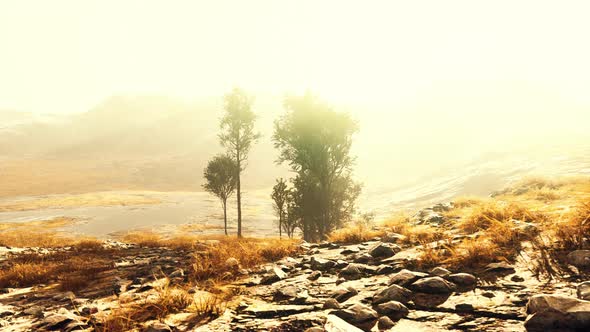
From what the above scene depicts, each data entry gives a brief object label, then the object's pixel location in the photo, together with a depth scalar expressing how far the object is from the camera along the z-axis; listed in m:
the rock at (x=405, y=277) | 4.57
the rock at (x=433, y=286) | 4.19
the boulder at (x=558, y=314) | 2.69
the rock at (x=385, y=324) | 3.45
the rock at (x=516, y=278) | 4.11
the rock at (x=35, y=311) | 5.99
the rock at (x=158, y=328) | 3.70
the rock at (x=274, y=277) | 5.98
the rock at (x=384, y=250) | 6.81
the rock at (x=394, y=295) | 4.14
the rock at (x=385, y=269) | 5.66
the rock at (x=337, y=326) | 3.32
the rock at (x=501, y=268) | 4.48
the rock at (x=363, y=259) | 6.69
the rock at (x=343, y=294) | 4.61
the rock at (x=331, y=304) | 4.24
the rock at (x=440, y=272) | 4.68
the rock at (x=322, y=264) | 6.62
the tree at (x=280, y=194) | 32.91
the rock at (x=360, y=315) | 3.63
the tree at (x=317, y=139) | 26.11
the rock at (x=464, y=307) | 3.57
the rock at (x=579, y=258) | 4.02
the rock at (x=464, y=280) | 4.32
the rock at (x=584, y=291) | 3.09
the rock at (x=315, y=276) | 5.93
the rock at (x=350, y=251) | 7.97
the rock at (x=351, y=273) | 5.71
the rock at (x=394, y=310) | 3.73
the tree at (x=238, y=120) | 32.59
